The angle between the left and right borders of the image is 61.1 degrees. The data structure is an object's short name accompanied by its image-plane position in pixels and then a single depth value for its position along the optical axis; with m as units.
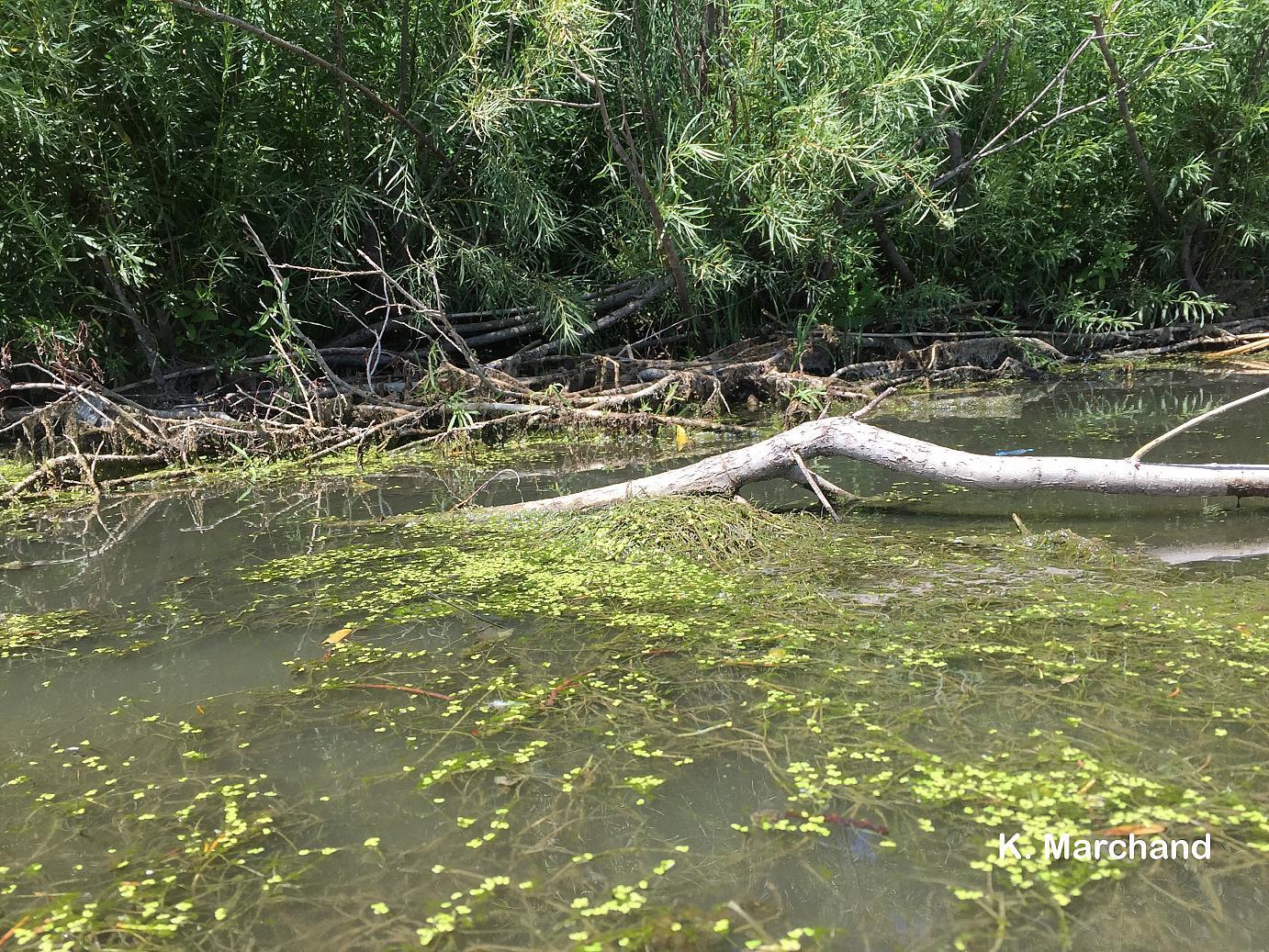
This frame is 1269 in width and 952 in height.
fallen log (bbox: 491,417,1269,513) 3.05
